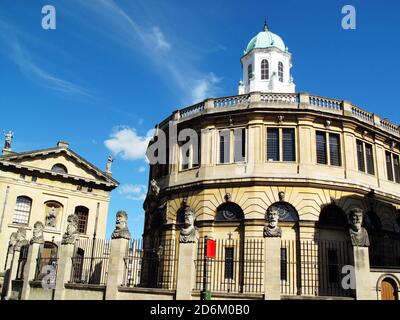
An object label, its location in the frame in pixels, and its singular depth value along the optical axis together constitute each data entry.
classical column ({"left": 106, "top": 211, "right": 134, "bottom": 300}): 17.55
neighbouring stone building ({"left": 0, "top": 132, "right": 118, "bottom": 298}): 37.44
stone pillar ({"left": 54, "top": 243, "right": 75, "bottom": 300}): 20.00
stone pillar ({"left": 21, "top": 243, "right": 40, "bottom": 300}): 23.00
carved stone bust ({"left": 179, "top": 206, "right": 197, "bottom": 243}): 15.89
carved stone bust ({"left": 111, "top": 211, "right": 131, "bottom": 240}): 17.84
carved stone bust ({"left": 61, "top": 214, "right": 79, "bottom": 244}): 20.42
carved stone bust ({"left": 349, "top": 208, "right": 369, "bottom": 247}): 14.52
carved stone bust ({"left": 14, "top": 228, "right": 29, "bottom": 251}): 25.64
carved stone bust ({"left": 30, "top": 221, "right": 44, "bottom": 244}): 23.59
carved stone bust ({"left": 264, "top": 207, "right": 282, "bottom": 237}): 14.83
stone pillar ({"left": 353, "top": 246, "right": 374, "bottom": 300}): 14.17
